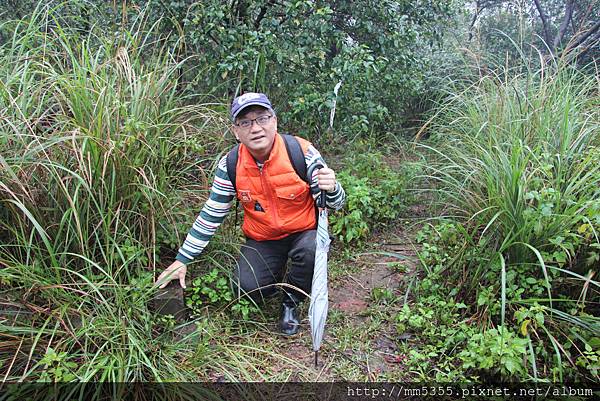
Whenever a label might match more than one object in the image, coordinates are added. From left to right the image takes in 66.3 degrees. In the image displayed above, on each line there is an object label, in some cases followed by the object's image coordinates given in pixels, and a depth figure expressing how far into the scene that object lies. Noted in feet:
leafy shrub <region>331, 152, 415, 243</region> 11.60
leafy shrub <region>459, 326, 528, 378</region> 7.04
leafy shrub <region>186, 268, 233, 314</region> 8.70
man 8.00
